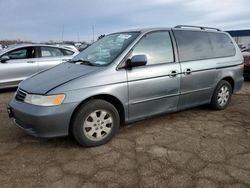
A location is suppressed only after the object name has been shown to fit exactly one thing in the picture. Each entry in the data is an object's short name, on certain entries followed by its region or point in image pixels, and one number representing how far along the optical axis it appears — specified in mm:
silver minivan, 2565
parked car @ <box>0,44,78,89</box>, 5543
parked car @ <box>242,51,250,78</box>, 6825
